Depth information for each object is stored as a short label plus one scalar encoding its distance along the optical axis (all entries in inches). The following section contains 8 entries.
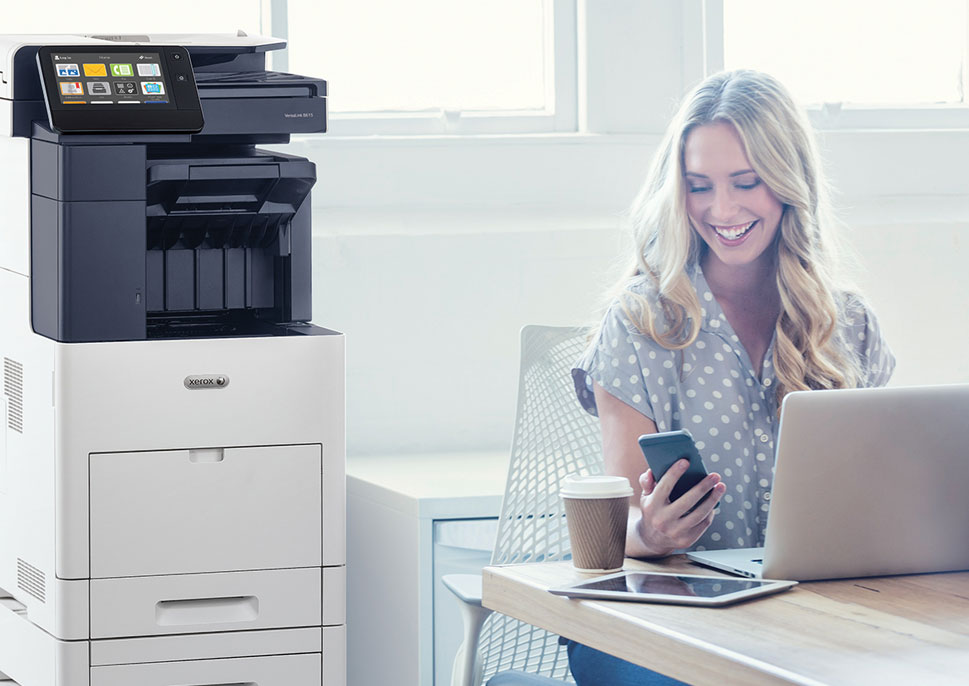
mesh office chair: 181.5
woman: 172.1
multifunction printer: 170.3
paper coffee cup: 149.4
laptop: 146.6
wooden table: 135.0
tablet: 144.0
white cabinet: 192.8
